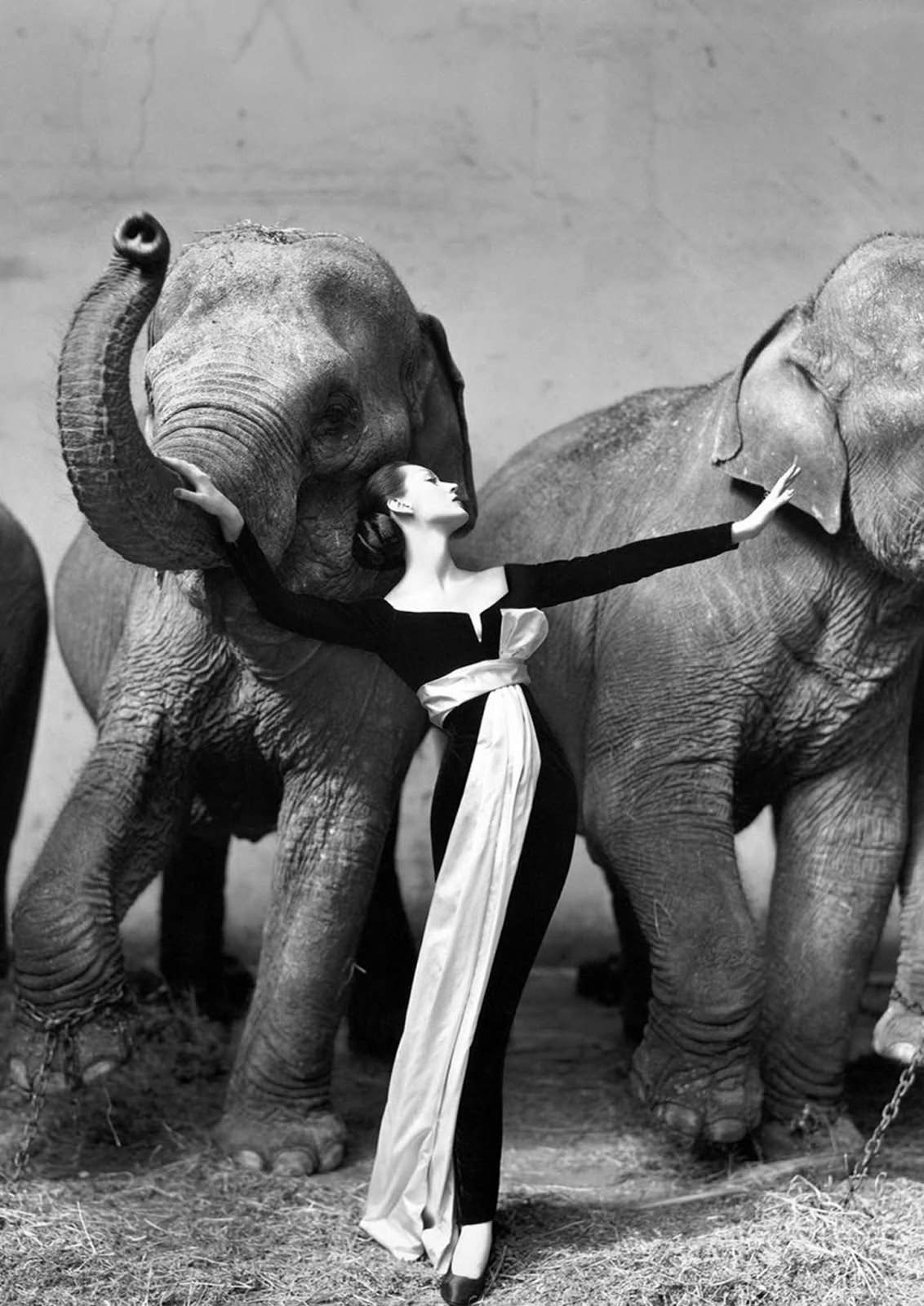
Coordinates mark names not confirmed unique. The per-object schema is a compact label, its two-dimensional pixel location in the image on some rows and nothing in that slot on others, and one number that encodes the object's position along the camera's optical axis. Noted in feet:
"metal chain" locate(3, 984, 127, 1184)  13.60
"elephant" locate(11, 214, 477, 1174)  13.50
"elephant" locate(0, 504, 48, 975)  17.16
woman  12.23
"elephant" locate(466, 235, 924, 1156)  14.14
